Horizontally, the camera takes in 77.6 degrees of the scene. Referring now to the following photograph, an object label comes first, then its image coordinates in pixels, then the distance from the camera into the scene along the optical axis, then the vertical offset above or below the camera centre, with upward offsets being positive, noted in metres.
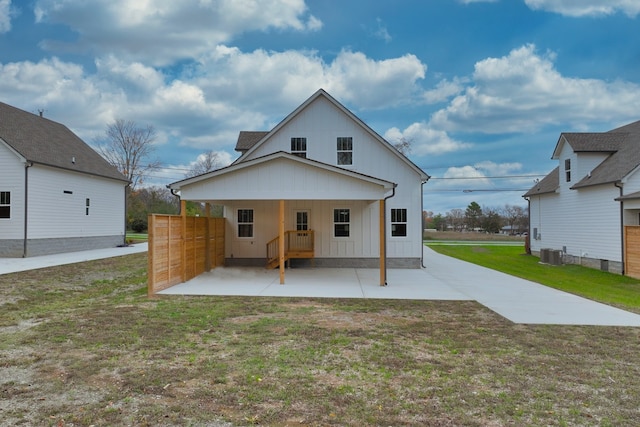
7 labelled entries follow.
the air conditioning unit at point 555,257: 19.03 -1.60
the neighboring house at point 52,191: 17.50 +1.72
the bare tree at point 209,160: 46.03 +7.51
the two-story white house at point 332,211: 15.66 +0.52
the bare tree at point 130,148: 38.72 +7.62
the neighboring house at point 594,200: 15.10 +1.04
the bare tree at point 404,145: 34.56 +6.90
